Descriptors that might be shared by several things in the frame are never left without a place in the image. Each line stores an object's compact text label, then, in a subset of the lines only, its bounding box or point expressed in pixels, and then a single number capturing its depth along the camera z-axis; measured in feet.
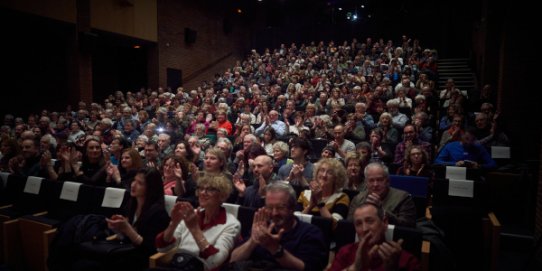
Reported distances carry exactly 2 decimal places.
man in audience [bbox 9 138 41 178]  11.62
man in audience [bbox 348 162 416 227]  6.93
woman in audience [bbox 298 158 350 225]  7.47
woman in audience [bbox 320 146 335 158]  11.10
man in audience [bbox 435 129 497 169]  11.31
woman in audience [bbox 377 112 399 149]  14.53
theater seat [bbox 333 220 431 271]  5.87
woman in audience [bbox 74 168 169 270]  6.67
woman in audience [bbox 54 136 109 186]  10.41
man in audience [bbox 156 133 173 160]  14.35
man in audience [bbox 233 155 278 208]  8.43
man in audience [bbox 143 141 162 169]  11.87
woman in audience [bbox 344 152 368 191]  9.09
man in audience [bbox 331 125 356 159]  13.43
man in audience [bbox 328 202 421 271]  4.97
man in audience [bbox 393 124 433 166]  12.91
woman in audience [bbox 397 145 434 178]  9.98
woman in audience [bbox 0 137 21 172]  12.46
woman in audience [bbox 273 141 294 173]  11.34
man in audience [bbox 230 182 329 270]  5.44
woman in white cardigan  5.96
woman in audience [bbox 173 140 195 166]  11.66
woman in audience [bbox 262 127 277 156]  14.55
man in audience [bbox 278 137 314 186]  10.41
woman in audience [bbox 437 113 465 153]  12.47
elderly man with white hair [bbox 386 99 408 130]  17.17
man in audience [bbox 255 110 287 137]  18.44
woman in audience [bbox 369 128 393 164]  12.67
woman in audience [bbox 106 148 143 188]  9.82
